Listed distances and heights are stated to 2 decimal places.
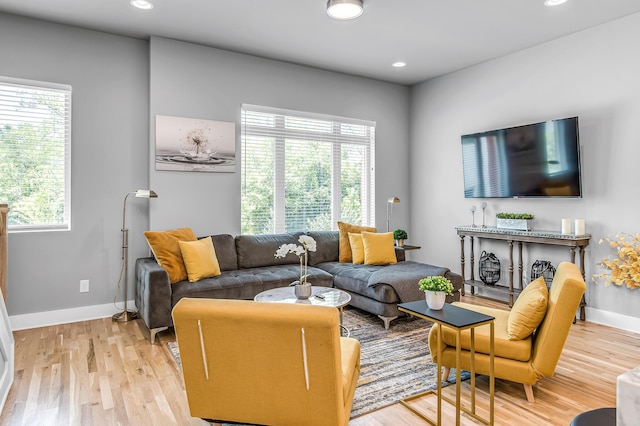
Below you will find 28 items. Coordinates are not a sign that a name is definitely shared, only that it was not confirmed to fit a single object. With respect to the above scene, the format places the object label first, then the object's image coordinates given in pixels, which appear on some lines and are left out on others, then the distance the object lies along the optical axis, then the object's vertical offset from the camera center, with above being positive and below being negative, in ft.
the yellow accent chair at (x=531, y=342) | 7.36 -2.39
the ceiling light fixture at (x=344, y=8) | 10.79 +5.97
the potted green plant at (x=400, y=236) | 17.41 -0.57
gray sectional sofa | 11.19 -1.73
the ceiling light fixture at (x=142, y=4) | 11.15 +6.34
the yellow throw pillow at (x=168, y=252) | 11.97 -0.84
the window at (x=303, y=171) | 15.87 +2.31
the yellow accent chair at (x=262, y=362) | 5.31 -1.94
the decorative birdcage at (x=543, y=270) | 14.03 -1.74
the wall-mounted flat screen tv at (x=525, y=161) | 13.28 +2.25
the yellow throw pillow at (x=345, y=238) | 15.97 -0.59
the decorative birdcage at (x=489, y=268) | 15.78 -1.87
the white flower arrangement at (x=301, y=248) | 10.20 -0.61
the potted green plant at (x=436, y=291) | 7.43 -1.28
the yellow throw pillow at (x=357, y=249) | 15.33 -0.99
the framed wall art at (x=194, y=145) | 13.88 +2.94
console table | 12.85 -0.65
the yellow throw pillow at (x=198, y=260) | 12.13 -1.10
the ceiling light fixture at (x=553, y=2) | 11.17 +6.24
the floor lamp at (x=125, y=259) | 12.59 -1.14
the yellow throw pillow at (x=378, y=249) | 15.04 -0.99
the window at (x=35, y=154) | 12.18 +2.31
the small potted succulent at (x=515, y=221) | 14.51 +0.04
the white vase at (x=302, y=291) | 10.08 -1.71
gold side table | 6.66 -1.72
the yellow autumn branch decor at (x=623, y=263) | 9.61 -1.18
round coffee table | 9.93 -1.89
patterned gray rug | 8.16 -3.43
